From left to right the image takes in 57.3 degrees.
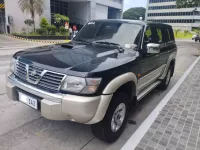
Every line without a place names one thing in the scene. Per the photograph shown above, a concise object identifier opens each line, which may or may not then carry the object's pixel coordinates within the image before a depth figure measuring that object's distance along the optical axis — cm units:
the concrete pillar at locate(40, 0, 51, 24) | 2504
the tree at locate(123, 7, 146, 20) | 10014
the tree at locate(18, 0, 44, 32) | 2045
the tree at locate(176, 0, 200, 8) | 1976
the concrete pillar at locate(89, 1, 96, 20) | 3117
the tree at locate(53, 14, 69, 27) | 2474
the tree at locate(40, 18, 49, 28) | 2228
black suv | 229
